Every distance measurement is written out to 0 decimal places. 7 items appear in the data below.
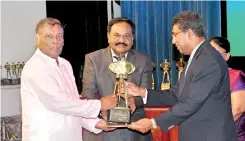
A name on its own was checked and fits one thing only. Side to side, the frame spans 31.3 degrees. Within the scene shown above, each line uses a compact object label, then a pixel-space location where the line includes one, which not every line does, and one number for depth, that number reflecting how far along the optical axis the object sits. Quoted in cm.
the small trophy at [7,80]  530
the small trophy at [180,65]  491
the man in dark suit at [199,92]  234
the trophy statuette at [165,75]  482
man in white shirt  235
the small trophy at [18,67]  541
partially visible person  284
